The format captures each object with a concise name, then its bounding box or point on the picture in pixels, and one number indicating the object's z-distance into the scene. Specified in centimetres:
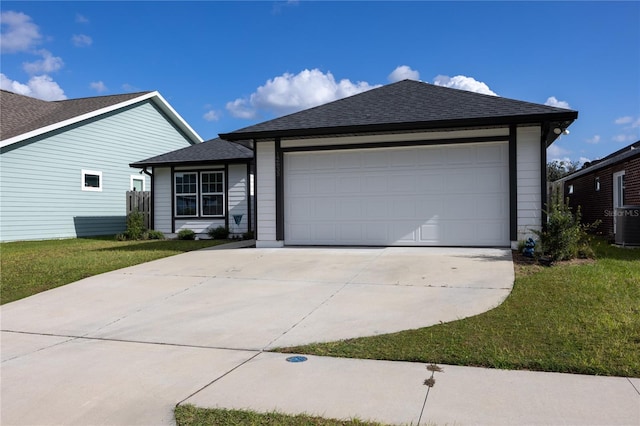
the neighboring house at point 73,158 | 1694
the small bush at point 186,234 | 1697
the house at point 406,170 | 1033
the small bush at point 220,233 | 1687
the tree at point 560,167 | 4589
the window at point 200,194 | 1731
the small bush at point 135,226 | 1714
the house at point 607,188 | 1361
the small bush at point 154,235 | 1734
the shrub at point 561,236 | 862
